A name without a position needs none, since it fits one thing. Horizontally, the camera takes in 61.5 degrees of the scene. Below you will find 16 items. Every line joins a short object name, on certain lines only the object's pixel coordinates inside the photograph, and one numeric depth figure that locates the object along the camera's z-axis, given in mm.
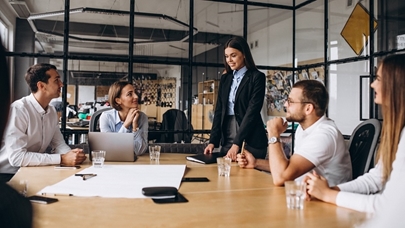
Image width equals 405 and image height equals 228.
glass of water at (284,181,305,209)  1257
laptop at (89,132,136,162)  2262
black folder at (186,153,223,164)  2305
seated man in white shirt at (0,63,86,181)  2107
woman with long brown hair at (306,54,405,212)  1191
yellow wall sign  4059
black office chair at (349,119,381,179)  1842
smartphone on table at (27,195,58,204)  1257
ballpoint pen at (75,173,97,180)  1693
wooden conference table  1074
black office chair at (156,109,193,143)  4031
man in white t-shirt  1655
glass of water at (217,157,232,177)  1860
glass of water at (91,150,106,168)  2018
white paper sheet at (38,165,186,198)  1415
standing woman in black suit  2750
